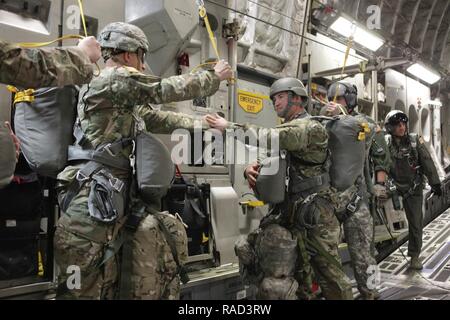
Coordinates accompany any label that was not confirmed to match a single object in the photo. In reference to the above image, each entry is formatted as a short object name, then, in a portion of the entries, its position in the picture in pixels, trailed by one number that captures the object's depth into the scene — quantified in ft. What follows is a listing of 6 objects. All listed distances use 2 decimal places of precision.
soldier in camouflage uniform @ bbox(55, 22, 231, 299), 6.84
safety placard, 15.35
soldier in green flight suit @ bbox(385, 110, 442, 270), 16.79
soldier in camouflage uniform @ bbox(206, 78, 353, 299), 9.26
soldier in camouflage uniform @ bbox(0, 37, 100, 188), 5.32
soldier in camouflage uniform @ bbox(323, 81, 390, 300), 12.44
